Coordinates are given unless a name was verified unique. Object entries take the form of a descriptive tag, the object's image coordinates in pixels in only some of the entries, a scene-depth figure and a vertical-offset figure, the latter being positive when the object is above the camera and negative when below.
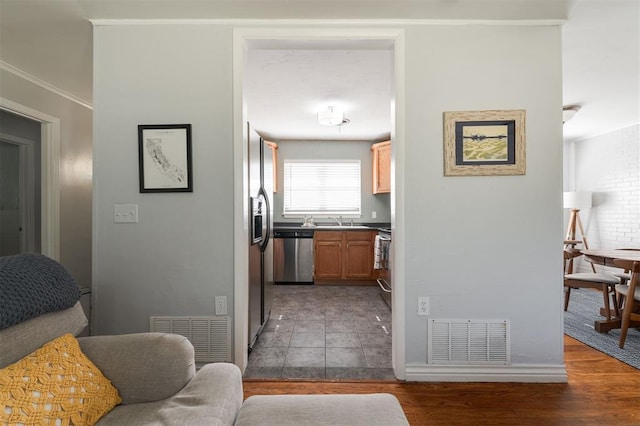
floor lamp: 4.65 +0.07
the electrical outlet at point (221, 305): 2.11 -0.65
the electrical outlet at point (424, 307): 2.09 -0.67
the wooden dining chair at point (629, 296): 2.57 -0.75
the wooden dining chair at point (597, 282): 3.04 -0.76
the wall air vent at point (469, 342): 2.08 -0.91
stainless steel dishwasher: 4.95 -0.70
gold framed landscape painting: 2.10 +0.48
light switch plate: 2.11 -0.01
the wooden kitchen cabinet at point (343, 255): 4.88 -0.71
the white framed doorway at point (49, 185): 3.11 +0.28
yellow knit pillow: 0.88 -0.57
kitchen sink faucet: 5.49 -0.12
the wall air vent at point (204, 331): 2.09 -0.83
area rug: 2.47 -1.18
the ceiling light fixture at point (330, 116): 3.72 +1.18
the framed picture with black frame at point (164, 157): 2.11 +0.38
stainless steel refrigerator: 2.43 -0.21
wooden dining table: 2.74 -0.46
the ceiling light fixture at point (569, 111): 3.62 +1.21
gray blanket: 1.04 -0.29
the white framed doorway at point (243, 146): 2.10 +0.40
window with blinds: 5.49 +0.45
